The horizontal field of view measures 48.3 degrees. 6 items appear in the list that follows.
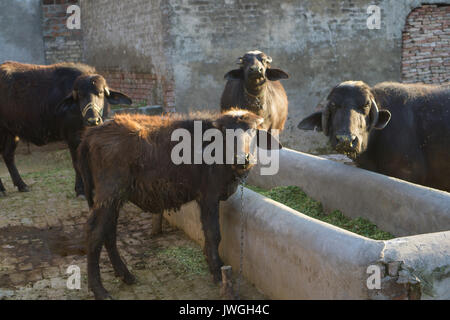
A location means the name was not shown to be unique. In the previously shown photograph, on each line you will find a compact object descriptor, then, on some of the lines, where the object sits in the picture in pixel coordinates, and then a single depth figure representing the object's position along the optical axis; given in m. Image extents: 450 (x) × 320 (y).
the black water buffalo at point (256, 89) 7.29
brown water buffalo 4.22
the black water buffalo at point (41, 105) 7.38
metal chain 4.44
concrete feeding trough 3.10
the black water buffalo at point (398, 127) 4.98
